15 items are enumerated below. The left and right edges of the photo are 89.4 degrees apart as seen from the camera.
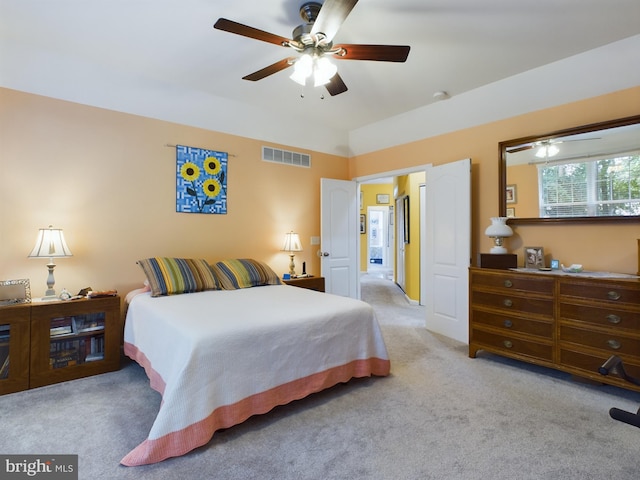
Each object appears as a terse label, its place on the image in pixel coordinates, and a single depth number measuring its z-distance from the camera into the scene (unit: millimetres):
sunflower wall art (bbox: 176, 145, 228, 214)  3611
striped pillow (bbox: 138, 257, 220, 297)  2973
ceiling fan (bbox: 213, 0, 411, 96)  1898
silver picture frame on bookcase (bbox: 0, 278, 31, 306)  2512
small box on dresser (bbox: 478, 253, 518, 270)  3080
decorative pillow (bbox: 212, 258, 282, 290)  3396
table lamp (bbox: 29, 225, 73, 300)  2625
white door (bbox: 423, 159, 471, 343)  3646
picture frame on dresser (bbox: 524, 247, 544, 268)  3092
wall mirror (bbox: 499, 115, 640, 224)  2658
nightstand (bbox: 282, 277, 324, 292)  4068
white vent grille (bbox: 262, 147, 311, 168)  4309
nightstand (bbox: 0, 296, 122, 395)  2412
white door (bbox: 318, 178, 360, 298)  4742
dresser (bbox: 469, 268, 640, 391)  2328
